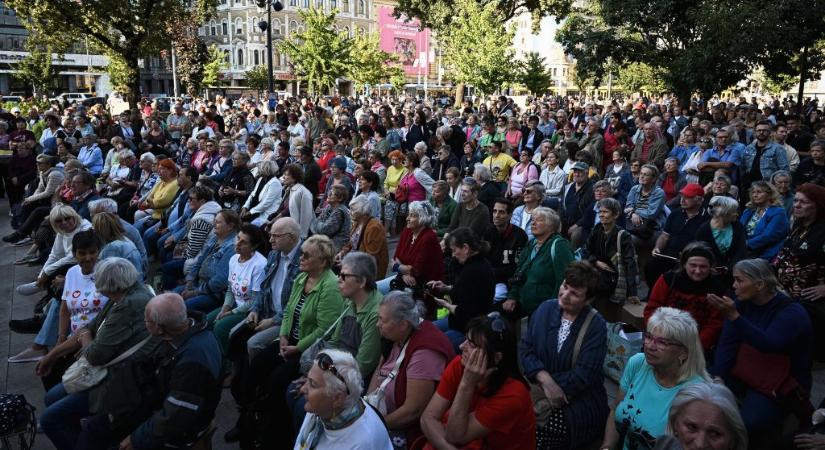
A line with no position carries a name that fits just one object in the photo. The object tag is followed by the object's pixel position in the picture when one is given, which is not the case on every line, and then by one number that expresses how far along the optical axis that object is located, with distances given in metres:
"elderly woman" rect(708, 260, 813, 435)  3.65
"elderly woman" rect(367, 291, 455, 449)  3.58
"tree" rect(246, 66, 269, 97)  53.28
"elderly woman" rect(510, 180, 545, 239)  6.90
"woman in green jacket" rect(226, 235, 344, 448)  4.35
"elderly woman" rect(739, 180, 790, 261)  6.07
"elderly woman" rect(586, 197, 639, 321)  5.74
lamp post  18.66
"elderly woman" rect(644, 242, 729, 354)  4.39
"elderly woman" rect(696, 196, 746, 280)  5.66
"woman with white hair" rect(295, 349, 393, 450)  2.81
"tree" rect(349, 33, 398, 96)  38.22
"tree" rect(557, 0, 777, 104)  13.75
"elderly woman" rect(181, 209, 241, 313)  5.88
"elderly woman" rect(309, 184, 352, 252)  7.14
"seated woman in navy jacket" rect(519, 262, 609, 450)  3.72
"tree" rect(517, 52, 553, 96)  43.75
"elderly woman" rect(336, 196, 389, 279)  6.36
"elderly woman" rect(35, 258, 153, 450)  4.00
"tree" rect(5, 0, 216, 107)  19.16
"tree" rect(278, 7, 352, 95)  33.06
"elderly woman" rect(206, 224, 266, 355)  5.39
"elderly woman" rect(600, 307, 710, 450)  3.20
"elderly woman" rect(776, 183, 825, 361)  4.91
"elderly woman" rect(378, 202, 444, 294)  5.74
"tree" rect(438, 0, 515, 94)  25.31
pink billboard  64.94
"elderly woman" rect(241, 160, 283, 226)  8.35
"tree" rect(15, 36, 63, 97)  47.75
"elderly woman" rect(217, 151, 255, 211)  9.38
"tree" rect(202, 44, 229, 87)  45.88
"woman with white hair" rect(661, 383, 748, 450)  2.42
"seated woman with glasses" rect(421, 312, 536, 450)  3.04
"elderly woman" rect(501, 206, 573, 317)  5.19
